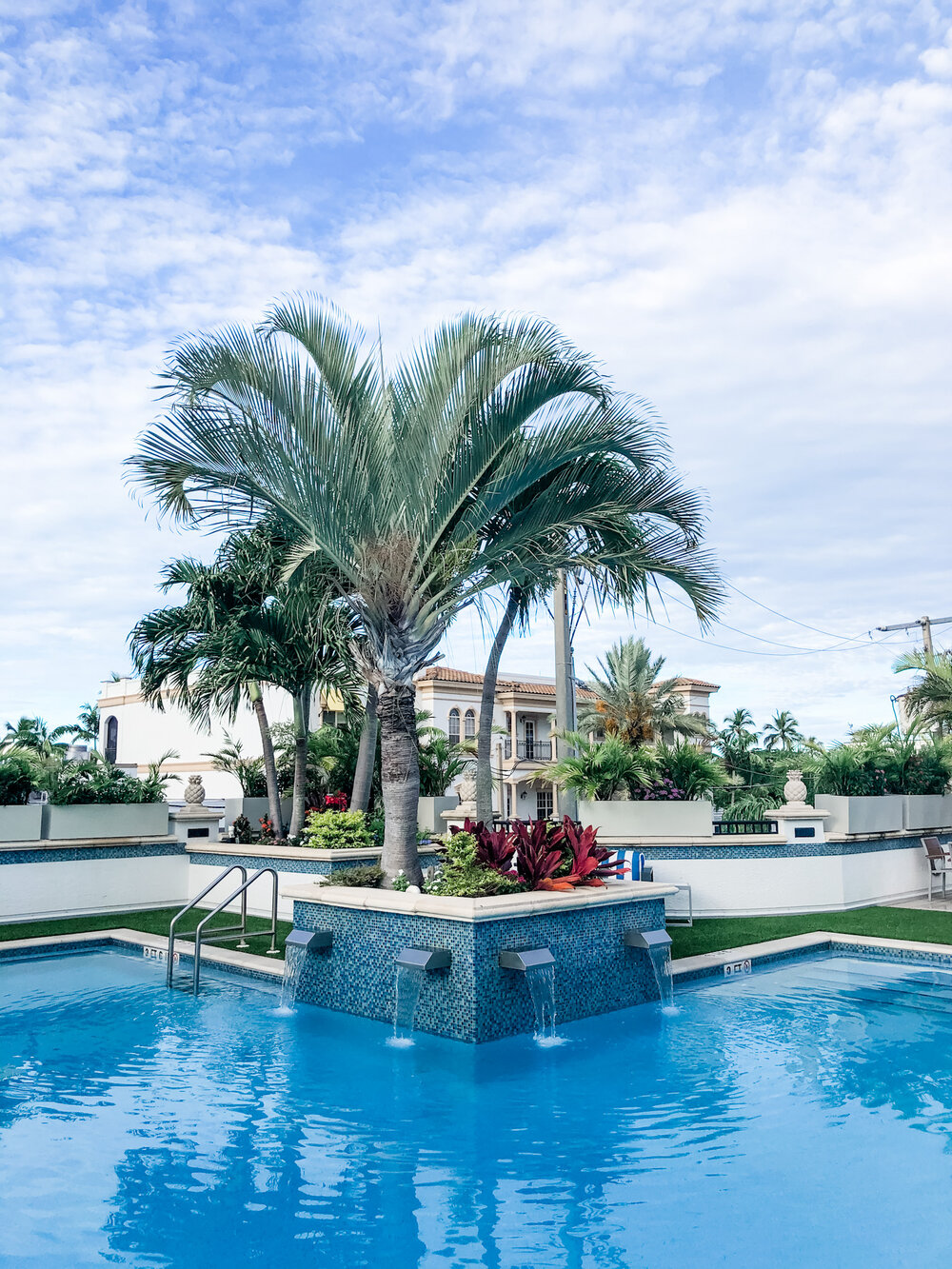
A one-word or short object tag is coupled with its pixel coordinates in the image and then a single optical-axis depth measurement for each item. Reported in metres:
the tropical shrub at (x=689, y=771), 13.20
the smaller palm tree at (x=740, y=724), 48.97
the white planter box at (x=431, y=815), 15.23
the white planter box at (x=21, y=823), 12.86
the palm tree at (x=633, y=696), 27.44
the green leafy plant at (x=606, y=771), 12.87
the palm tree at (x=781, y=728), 50.38
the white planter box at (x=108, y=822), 13.30
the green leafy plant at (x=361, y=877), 9.24
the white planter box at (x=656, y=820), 12.78
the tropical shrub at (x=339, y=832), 12.58
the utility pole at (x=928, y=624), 30.98
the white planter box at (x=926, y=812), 14.55
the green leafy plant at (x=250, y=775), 19.56
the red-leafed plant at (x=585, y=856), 9.01
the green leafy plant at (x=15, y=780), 13.19
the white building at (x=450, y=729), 40.06
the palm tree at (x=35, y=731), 41.84
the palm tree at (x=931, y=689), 16.73
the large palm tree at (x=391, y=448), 8.87
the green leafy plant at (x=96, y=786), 13.52
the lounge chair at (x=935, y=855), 13.91
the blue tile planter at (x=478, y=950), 7.61
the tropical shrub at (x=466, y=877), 8.20
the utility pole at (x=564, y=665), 14.18
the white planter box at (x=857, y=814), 13.21
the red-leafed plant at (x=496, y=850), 8.71
